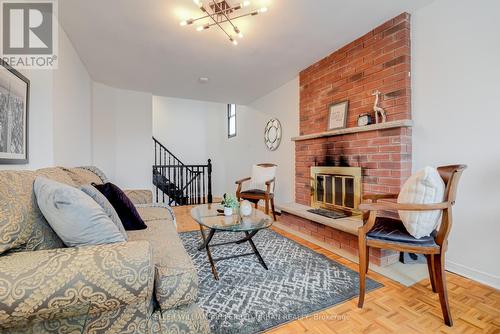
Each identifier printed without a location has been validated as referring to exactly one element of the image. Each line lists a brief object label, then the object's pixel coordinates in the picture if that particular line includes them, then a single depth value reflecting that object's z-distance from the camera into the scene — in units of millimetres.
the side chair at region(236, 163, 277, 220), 3726
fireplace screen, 2727
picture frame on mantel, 2924
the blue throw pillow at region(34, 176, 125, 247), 997
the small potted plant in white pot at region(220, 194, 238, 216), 2271
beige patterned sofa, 805
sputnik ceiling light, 2084
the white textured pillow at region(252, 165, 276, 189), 4047
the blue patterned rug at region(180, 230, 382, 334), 1469
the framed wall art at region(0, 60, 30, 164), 1646
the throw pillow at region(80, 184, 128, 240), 1369
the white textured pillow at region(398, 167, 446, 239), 1498
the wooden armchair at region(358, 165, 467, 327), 1464
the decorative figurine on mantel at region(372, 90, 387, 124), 2443
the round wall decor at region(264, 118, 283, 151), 4422
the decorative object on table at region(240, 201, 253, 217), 2239
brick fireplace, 2301
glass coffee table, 1872
